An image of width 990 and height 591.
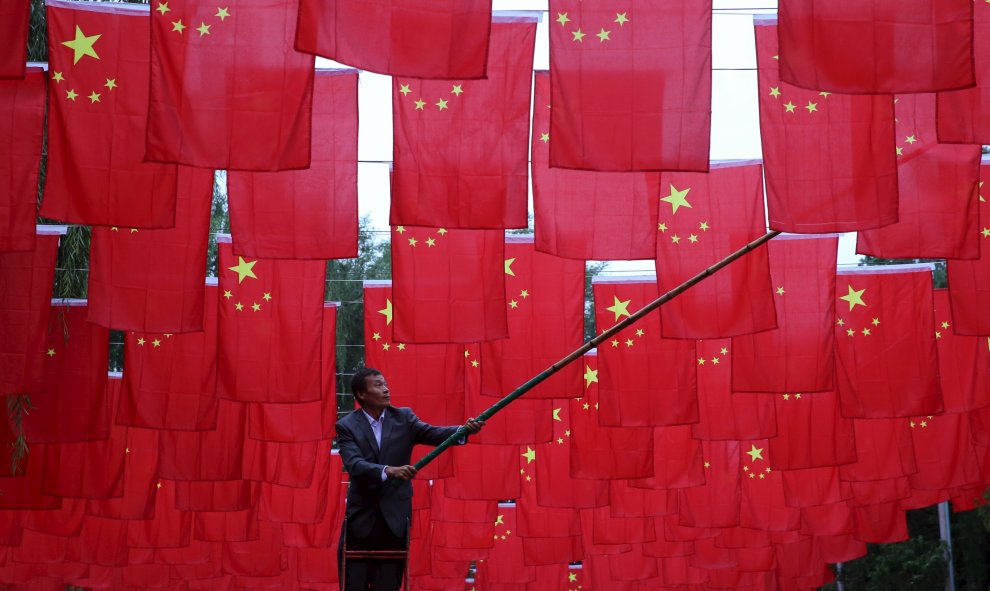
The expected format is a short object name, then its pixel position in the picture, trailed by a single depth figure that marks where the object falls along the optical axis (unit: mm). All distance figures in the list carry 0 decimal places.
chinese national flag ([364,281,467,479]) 14617
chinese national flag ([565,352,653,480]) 16062
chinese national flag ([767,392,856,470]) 16031
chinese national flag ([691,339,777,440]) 15703
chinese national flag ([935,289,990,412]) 15555
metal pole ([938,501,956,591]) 27797
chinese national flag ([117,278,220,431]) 14094
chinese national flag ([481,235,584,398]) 13977
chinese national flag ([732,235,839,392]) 13734
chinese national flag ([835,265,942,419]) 14328
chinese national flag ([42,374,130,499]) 16312
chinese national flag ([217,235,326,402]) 13375
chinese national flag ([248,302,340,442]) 15672
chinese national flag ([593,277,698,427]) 14555
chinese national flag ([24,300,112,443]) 14305
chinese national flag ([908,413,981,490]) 17750
